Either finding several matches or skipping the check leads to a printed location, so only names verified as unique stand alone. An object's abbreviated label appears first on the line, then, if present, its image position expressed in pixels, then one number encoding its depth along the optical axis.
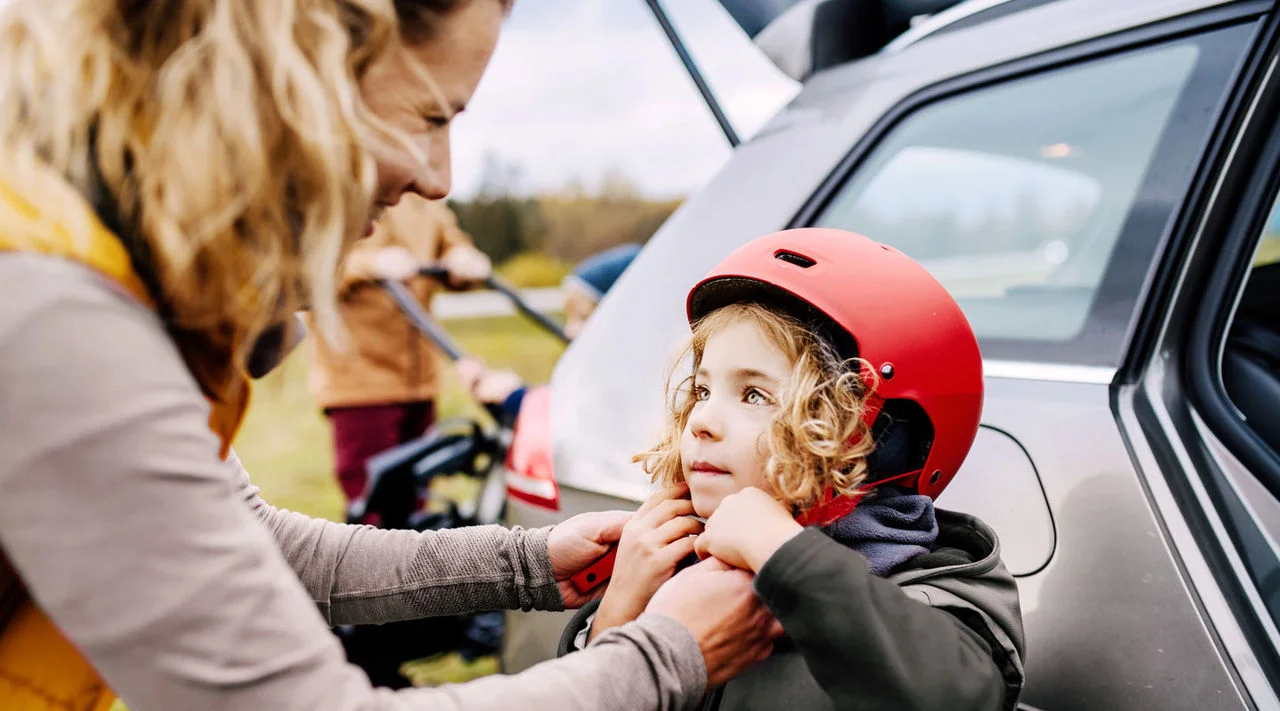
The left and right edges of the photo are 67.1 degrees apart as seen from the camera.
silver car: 1.37
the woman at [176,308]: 0.88
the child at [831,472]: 1.20
